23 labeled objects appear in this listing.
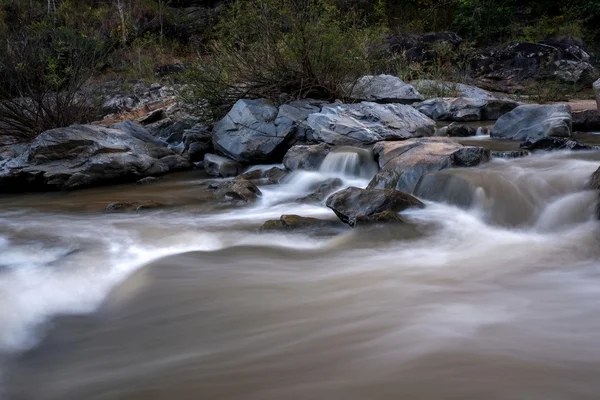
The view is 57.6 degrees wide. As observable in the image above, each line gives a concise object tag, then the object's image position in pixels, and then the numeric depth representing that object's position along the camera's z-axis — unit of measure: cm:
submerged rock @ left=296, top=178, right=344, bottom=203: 599
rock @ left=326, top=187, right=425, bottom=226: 457
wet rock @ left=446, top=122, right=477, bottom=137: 823
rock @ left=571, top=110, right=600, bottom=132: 782
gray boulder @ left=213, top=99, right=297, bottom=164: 779
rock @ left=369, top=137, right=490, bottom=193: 543
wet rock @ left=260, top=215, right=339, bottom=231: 462
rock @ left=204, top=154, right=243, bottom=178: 769
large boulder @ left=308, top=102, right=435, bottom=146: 755
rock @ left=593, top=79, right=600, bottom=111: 714
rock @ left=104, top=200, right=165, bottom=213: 573
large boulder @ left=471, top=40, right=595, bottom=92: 1375
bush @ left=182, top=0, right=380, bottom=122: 839
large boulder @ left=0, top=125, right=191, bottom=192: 712
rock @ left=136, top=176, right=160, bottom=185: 743
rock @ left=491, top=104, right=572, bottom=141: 708
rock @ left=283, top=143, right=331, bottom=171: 697
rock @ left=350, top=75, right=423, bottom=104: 956
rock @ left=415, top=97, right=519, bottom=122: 994
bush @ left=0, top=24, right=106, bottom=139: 845
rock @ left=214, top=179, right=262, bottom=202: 608
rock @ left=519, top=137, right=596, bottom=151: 623
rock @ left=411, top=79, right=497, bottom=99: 1148
